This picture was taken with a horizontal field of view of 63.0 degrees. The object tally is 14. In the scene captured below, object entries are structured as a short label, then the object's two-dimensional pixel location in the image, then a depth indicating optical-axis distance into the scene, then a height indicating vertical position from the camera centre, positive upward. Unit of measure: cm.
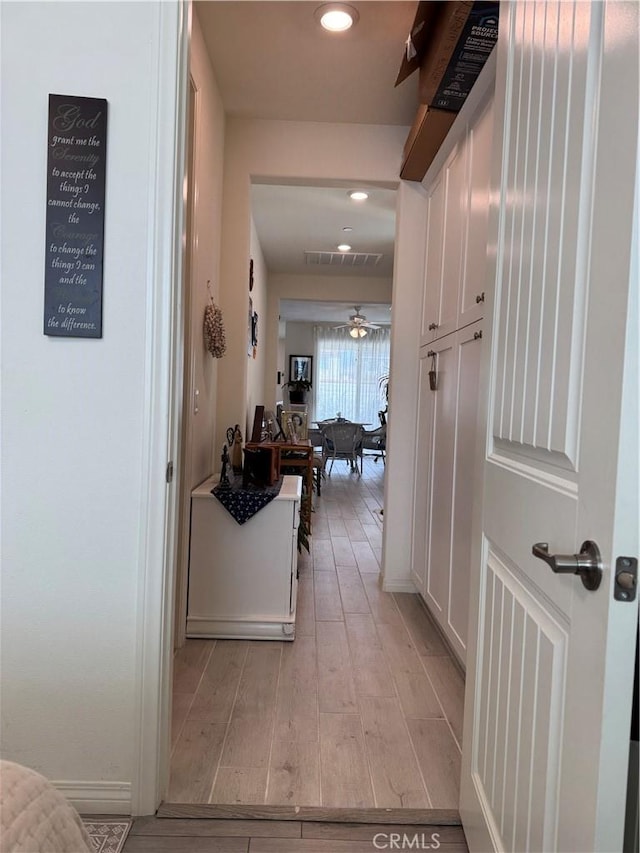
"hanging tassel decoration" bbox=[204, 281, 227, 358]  253 +30
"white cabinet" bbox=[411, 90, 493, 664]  202 +13
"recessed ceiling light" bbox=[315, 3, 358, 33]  202 +150
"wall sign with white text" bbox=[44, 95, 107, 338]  129 +42
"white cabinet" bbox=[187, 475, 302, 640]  237 -82
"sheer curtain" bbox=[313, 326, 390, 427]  1024 +44
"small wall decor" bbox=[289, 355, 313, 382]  1002 +53
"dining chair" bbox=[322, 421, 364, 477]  757 -64
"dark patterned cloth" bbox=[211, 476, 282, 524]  232 -49
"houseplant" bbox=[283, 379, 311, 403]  969 +12
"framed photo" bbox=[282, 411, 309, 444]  527 -33
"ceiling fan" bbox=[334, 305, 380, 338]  771 +109
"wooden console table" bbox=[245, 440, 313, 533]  370 -49
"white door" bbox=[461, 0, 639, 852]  69 -5
